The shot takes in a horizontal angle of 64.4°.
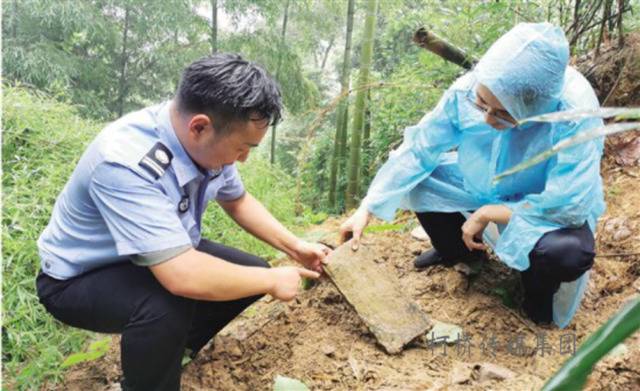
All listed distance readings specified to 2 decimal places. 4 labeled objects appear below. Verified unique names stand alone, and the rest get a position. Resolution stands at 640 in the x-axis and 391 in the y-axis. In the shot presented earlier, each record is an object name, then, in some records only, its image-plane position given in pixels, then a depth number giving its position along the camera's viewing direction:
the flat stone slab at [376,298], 1.78
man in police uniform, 1.29
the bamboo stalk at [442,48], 2.94
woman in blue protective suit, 1.64
